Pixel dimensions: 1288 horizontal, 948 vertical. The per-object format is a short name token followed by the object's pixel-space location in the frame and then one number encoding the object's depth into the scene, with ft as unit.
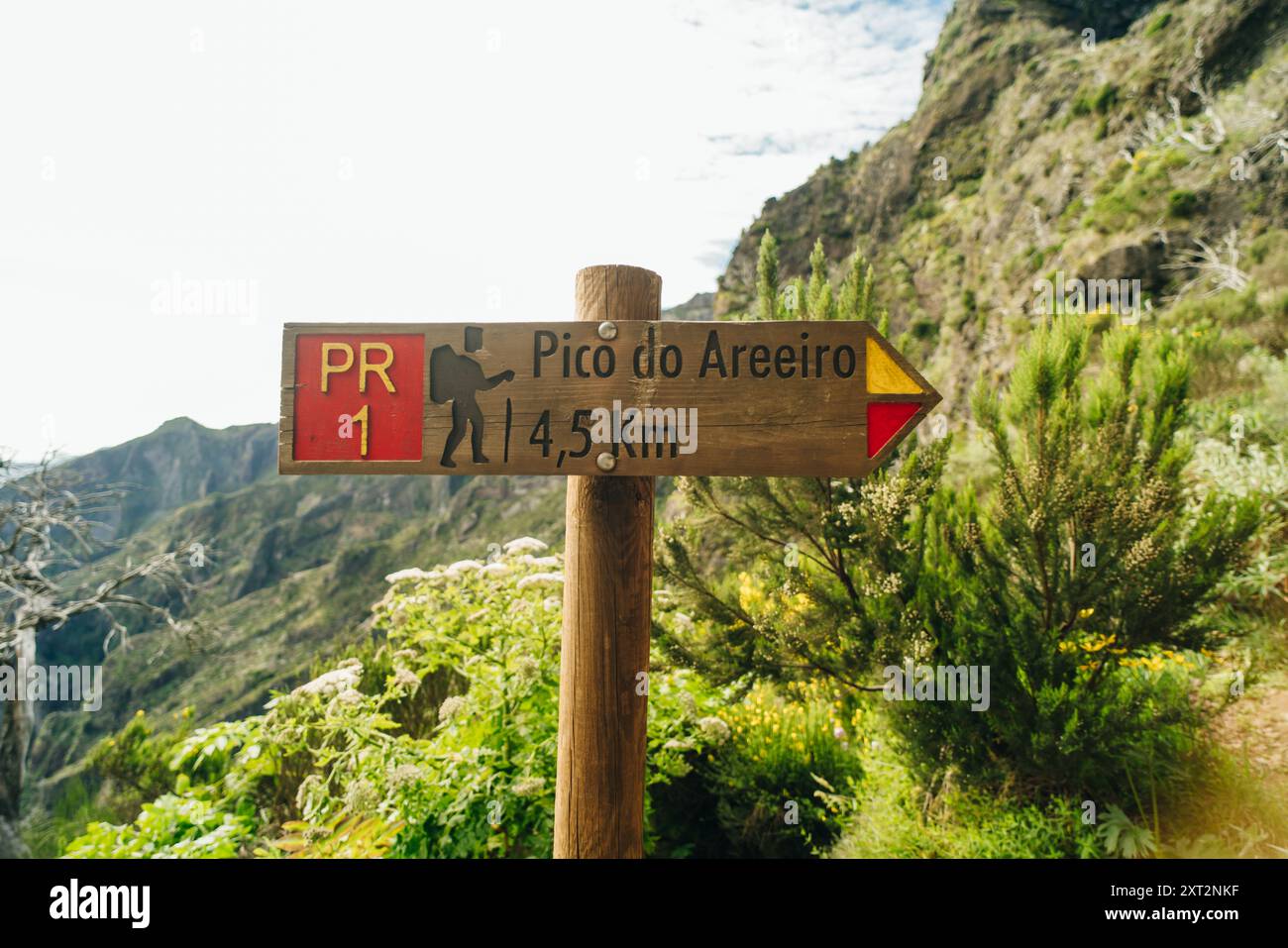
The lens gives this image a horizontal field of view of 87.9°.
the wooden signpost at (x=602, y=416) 4.82
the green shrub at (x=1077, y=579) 8.45
